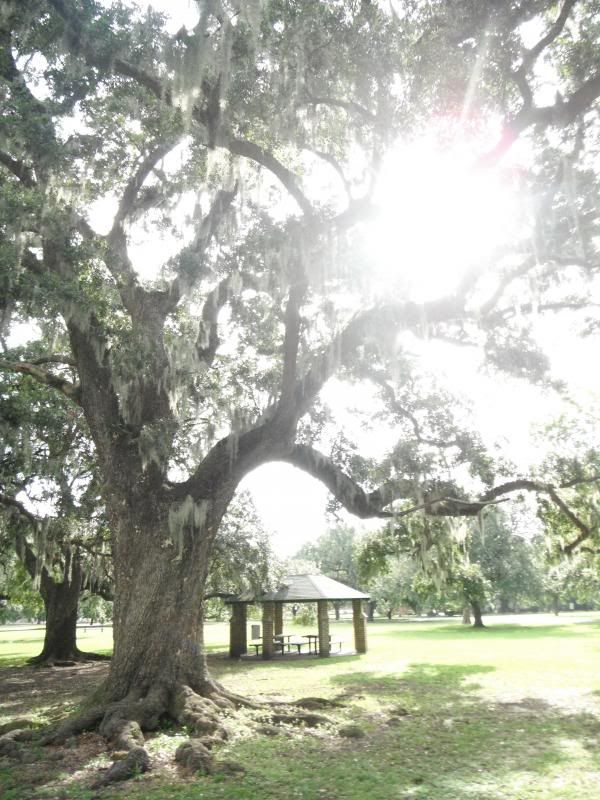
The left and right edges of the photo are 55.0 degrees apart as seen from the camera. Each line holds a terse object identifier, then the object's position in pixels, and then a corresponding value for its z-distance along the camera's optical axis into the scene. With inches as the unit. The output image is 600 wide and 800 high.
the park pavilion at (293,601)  831.1
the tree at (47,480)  477.7
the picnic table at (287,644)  870.9
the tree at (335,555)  2620.6
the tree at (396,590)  1974.2
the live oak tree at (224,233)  324.5
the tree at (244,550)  726.5
